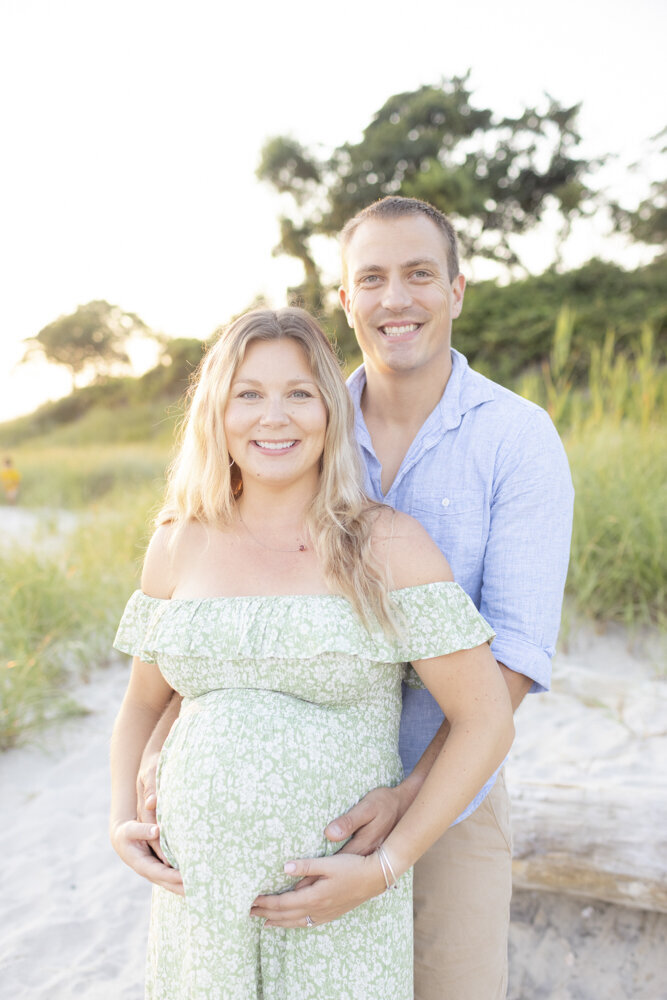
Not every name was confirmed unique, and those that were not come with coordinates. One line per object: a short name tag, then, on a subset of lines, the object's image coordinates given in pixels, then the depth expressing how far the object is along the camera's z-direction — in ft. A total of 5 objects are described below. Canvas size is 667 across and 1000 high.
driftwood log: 7.74
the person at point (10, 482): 40.68
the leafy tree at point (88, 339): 96.22
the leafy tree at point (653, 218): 46.55
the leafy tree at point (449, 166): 54.85
